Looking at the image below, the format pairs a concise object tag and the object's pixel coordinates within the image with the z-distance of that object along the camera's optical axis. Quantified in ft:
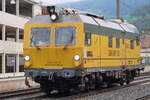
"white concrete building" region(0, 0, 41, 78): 132.98
